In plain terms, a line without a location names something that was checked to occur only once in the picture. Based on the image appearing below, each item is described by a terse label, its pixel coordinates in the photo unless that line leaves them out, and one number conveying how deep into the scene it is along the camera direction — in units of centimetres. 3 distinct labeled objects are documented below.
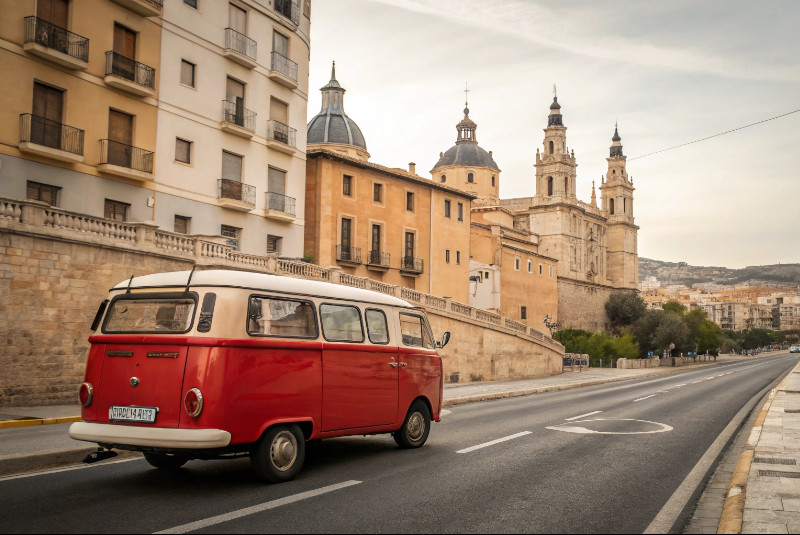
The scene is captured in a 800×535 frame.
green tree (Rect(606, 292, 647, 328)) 9812
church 3903
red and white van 726
